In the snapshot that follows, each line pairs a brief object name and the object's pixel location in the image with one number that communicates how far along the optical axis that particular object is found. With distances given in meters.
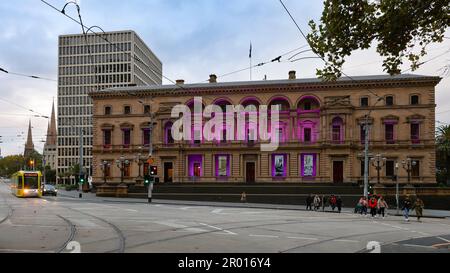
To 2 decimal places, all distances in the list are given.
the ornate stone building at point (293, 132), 55.59
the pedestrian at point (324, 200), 36.26
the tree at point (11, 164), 152.60
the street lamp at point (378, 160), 44.34
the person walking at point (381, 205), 29.52
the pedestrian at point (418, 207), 28.25
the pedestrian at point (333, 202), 35.70
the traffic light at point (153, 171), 37.03
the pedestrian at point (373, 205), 29.51
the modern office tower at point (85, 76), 114.25
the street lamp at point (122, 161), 50.56
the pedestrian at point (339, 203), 34.69
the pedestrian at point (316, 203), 36.34
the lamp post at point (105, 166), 58.17
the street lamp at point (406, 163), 44.75
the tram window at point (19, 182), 45.06
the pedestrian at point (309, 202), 37.09
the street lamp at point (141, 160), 60.54
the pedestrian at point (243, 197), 43.53
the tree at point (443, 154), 69.50
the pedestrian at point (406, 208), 27.91
